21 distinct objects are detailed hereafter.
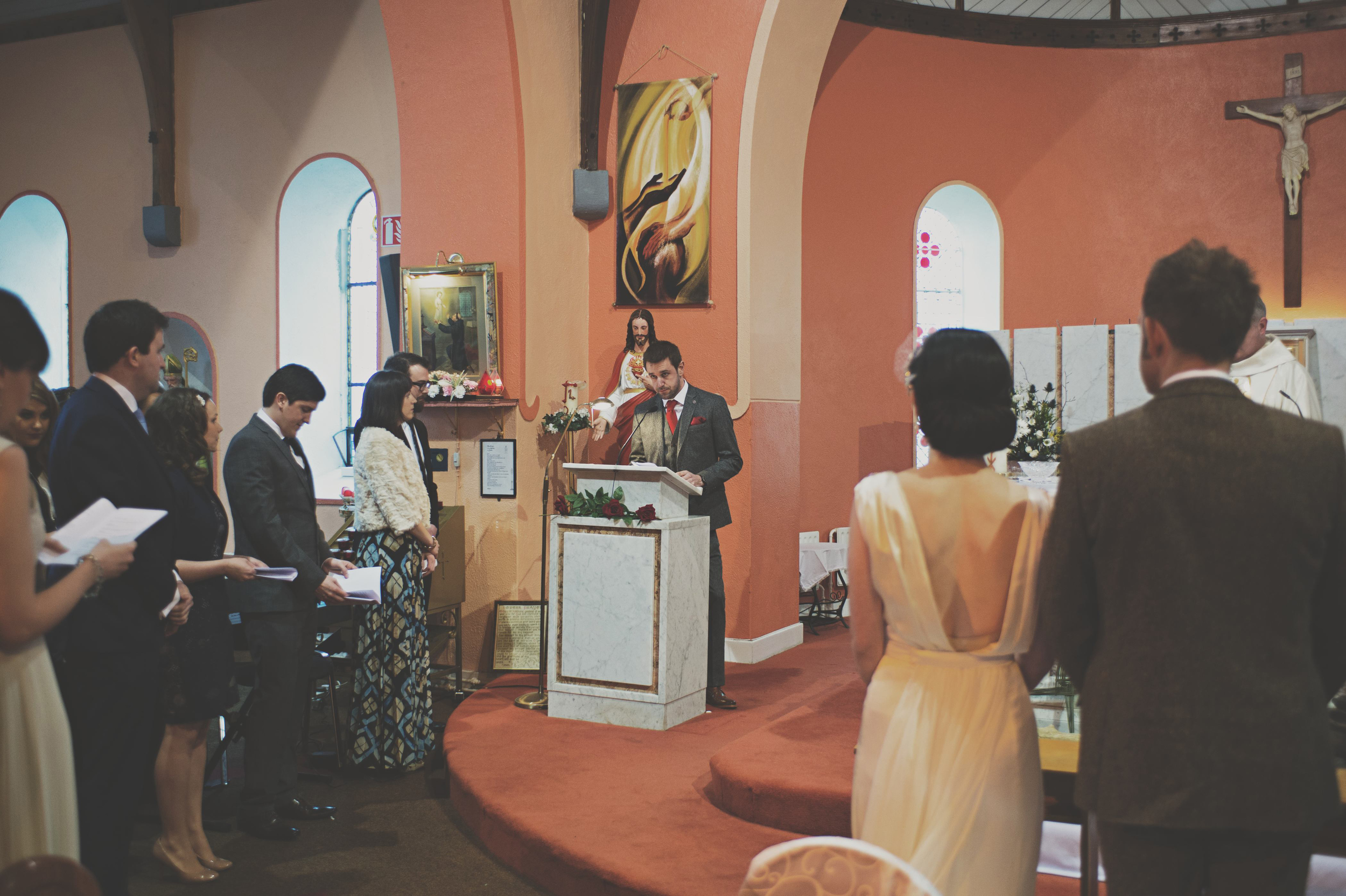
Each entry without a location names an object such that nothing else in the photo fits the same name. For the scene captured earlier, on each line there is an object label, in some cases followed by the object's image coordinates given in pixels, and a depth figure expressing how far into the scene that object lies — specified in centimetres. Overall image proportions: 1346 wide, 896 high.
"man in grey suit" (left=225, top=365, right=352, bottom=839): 399
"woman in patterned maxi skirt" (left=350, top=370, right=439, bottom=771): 476
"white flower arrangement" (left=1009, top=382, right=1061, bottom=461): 614
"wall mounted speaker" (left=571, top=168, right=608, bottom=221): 684
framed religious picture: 638
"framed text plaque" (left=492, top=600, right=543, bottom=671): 631
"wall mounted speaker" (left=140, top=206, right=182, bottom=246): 862
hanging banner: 670
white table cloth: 791
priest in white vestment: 437
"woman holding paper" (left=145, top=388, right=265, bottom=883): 362
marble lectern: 488
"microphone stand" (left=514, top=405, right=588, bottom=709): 540
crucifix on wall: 902
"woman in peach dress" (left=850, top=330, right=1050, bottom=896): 195
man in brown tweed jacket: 160
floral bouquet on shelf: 628
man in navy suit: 277
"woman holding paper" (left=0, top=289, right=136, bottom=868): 205
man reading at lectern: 546
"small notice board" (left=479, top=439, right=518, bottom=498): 643
